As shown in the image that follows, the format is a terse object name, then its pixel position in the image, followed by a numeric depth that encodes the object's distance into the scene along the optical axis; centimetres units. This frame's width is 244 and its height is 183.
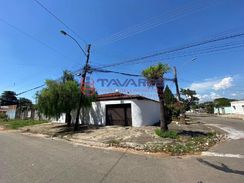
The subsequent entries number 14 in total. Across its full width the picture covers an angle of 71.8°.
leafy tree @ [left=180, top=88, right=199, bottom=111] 2430
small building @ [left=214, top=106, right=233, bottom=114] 4831
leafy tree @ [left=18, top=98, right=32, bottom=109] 3126
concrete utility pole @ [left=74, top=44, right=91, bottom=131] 1530
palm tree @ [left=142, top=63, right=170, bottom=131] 1119
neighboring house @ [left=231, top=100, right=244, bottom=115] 4094
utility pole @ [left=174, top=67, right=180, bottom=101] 2122
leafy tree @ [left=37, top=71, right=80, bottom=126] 1566
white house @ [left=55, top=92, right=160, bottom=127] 1648
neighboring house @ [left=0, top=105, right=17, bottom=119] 3528
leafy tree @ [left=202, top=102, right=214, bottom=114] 5961
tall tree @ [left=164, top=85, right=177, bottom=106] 3426
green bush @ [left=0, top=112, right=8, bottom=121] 3480
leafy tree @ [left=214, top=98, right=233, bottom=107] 5681
